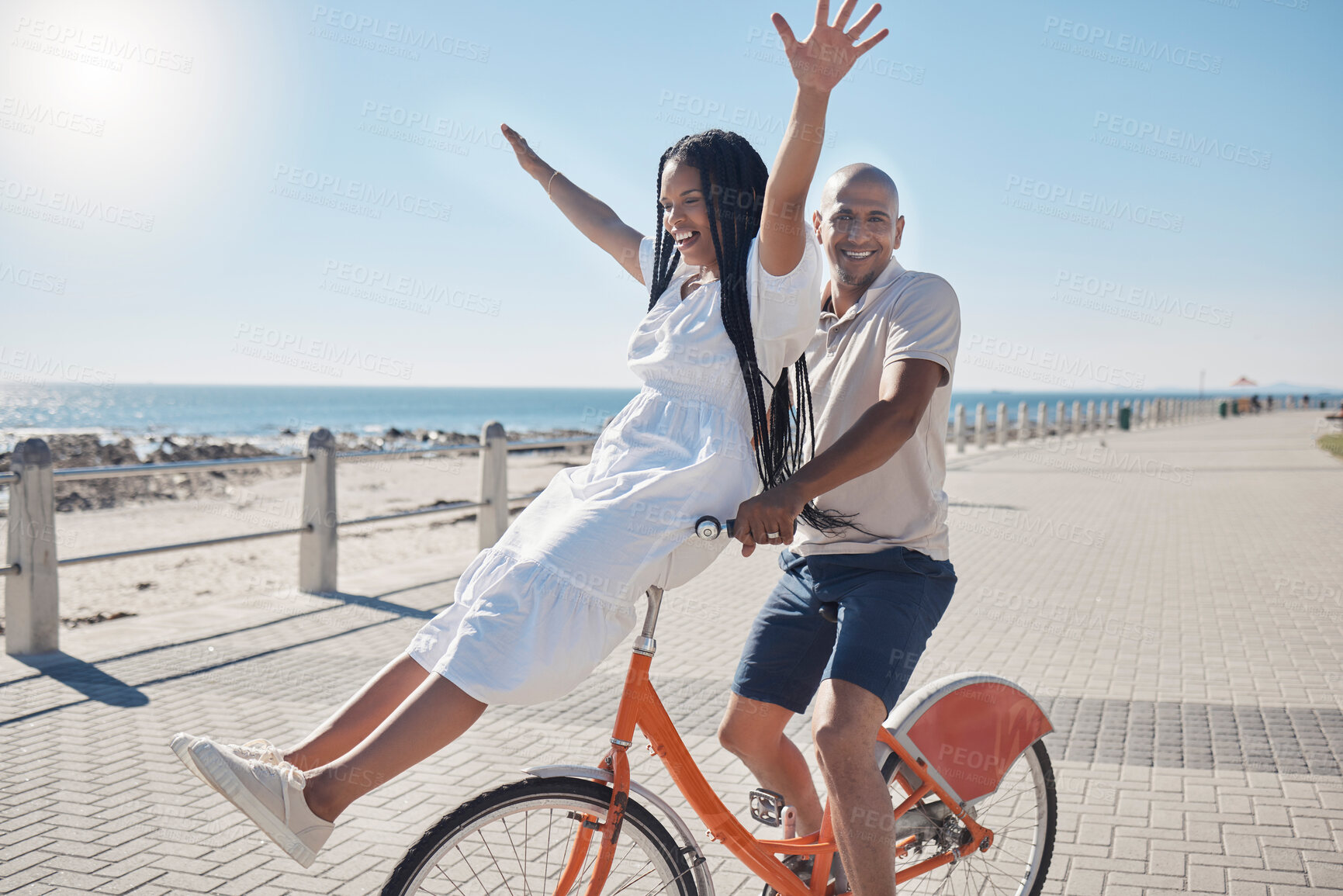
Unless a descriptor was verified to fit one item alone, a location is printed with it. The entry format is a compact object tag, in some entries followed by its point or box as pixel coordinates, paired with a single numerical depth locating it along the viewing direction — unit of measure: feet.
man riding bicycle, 7.54
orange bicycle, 6.83
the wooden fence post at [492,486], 34.27
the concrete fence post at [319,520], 27.55
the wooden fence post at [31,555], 20.30
